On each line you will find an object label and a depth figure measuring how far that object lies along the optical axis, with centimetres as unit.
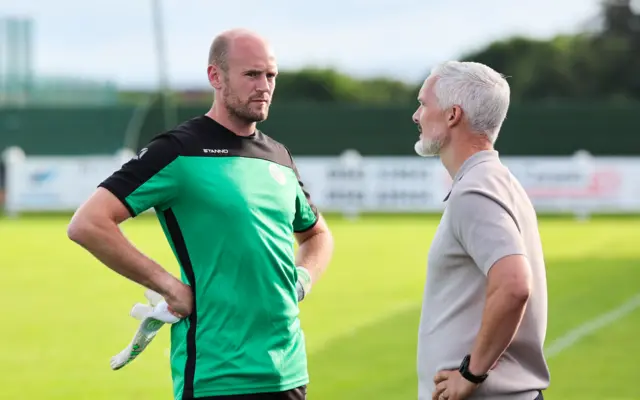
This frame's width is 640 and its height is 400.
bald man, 968
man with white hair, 830
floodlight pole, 7969
